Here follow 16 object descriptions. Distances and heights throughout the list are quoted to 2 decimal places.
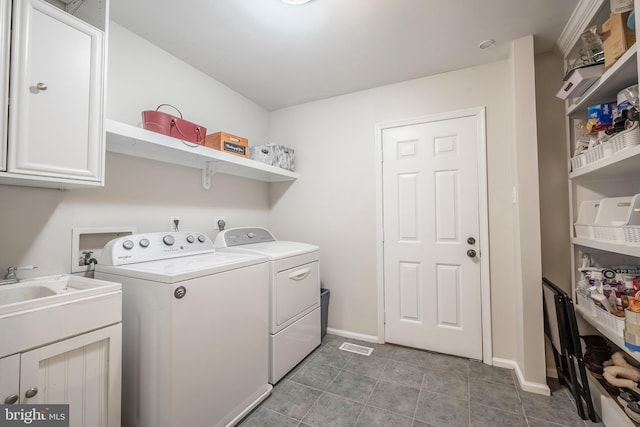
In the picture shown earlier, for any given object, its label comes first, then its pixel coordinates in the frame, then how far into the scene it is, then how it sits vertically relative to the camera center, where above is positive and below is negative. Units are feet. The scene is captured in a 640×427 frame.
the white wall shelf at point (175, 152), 4.68 +1.50
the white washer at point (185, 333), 3.90 -1.90
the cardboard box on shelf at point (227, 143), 6.49 +1.98
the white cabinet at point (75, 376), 2.89 -1.95
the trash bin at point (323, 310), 8.17 -2.92
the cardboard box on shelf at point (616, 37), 4.10 +2.95
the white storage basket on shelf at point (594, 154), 4.82 +1.25
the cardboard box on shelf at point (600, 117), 4.89 +1.94
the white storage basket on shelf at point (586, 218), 5.41 +0.00
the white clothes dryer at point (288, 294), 5.98 -1.91
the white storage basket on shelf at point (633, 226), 3.96 -0.12
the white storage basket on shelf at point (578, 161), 5.40 +1.22
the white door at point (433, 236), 7.07 -0.50
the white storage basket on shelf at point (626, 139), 4.02 +1.29
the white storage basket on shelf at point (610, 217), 4.65 +0.02
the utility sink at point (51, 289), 3.23 -0.99
